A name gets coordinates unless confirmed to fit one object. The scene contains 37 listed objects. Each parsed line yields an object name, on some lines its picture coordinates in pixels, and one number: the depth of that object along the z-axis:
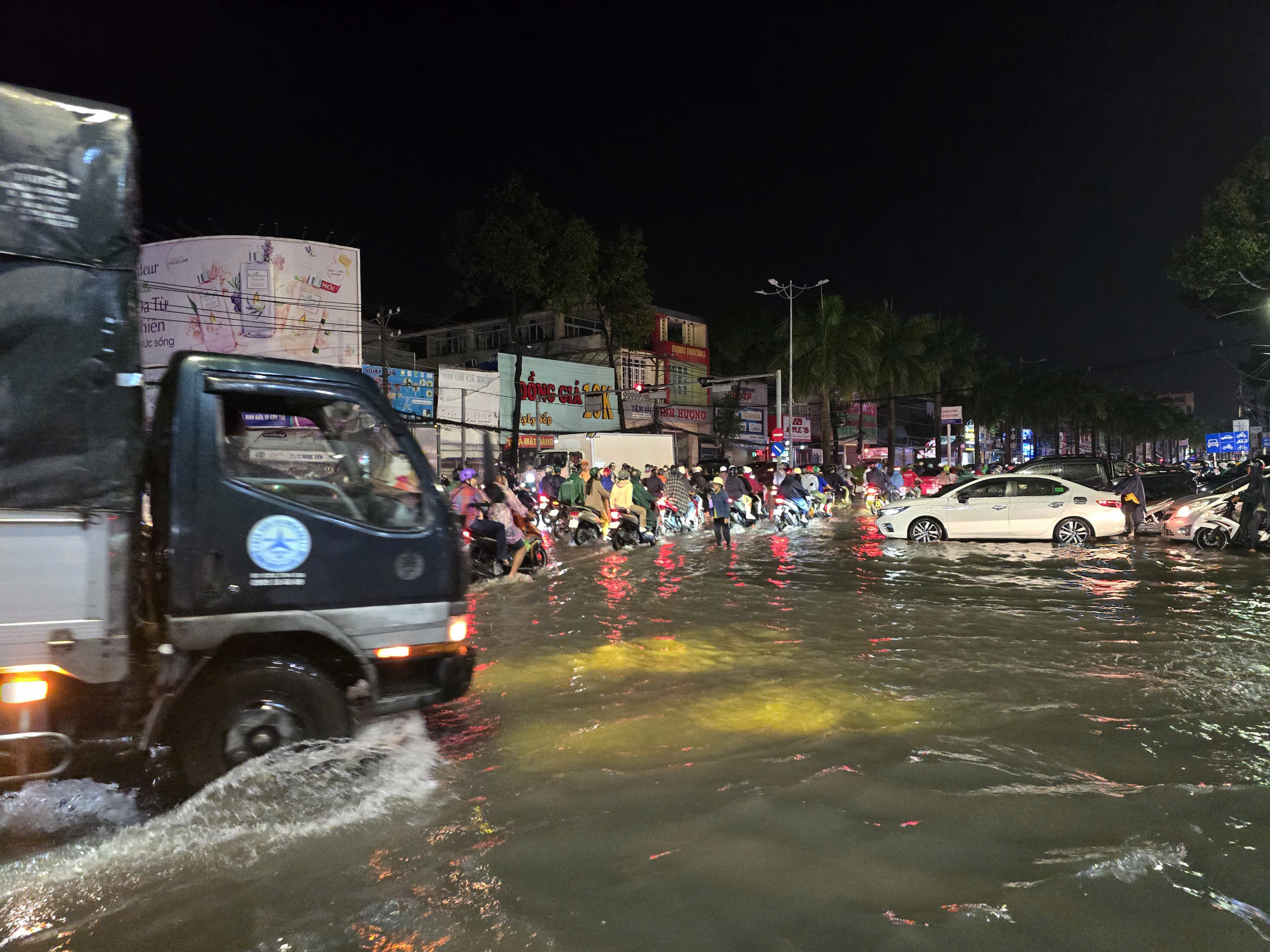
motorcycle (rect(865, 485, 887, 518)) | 27.33
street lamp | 39.72
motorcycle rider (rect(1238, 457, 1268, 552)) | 14.14
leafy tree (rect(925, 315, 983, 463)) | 53.47
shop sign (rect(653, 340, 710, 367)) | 49.59
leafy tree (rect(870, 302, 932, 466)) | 49.84
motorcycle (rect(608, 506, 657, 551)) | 16.59
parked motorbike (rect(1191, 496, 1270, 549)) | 14.92
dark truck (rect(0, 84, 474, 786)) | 3.66
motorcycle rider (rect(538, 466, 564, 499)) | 19.91
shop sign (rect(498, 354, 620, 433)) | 38.59
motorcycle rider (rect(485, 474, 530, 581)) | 12.12
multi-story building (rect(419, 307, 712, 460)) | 46.53
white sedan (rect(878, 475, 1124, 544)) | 15.72
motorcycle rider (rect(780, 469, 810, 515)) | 21.47
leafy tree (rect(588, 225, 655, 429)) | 43.56
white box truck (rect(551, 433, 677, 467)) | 33.09
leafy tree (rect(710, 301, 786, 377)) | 54.59
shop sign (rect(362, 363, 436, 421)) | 33.62
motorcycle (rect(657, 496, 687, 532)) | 19.89
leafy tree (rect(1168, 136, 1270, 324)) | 24.03
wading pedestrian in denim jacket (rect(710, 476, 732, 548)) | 16.38
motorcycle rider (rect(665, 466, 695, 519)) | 20.33
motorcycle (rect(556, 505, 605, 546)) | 17.08
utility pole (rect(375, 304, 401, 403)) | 28.95
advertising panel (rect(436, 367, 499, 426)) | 35.47
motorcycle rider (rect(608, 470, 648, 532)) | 16.56
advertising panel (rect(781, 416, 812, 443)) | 39.84
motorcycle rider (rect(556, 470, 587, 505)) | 17.64
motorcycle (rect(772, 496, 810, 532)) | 21.59
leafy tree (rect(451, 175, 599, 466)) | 37.38
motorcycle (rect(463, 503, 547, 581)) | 11.84
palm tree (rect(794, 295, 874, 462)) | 45.00
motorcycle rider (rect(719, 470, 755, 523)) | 17.78
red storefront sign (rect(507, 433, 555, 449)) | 38.47
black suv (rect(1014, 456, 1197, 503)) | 19.47
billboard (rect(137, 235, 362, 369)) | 29.06
